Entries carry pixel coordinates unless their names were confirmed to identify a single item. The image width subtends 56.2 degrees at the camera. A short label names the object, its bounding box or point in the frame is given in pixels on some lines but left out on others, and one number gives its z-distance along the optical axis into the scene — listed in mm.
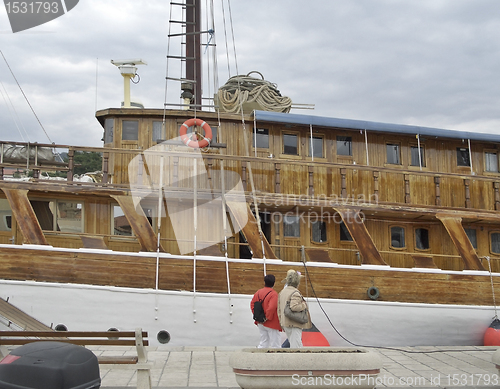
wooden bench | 4883
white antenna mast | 13039
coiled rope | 12789
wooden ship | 9133
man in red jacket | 6684
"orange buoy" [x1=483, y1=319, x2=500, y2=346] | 9695
